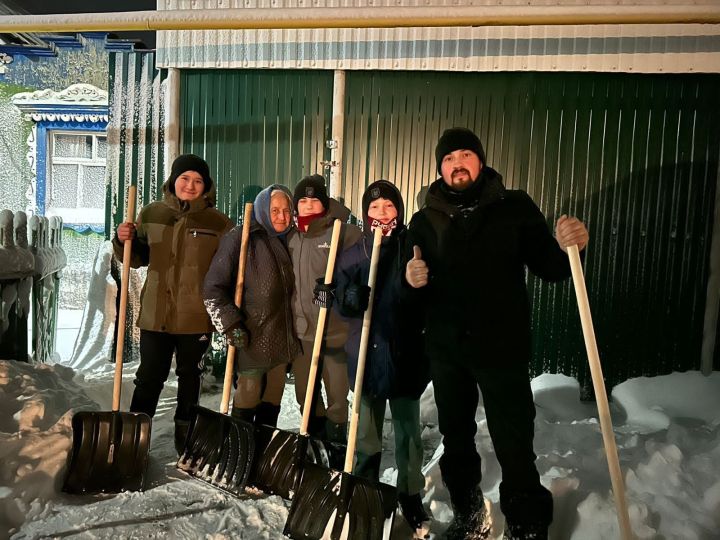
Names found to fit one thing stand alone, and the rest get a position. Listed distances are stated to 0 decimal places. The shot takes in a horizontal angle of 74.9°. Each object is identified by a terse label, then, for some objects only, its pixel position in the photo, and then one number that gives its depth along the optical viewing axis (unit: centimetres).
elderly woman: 271
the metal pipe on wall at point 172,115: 461
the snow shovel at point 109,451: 263
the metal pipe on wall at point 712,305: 421
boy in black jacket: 231
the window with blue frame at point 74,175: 654
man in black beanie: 197
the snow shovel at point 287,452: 258
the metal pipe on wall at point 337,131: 446
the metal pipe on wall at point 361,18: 263
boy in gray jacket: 274
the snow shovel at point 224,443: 270
